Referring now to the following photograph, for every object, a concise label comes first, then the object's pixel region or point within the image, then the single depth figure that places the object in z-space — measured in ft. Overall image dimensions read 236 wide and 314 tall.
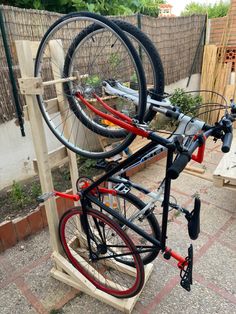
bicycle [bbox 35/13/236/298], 4.28
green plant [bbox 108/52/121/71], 9.15
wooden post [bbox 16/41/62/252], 5.03
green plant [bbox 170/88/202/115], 15.61
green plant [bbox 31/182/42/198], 9.64
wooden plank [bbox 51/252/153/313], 5.95
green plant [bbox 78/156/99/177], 11.17
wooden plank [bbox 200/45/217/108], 17.54
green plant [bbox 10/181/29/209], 9.10
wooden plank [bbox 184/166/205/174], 11.98
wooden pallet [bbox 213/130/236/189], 8.45
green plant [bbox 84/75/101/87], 6.55
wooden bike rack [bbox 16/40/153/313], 5.10
